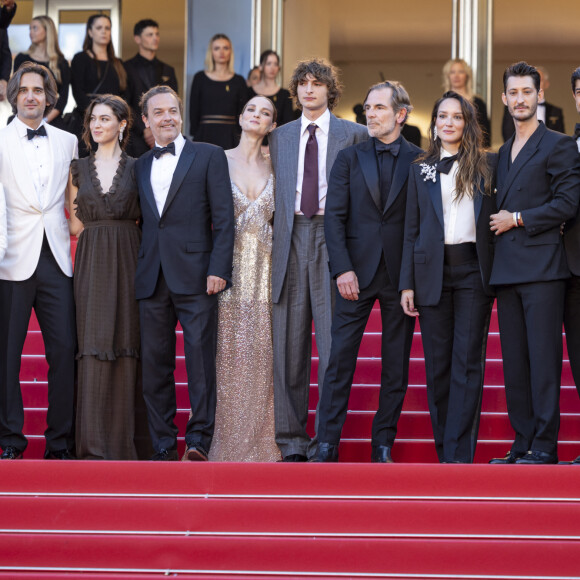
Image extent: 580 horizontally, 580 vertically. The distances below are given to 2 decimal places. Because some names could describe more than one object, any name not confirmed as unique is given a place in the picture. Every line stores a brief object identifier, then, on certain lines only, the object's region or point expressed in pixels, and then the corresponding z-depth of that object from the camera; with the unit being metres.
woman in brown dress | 10.84
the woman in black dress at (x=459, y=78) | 18.11
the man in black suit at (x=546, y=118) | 18.39
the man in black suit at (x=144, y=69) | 18.25
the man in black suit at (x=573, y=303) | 10.15
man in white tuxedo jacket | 10.80
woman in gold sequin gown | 11.23
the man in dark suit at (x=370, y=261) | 10.50
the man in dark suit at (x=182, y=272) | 10.73
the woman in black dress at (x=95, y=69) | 17.56
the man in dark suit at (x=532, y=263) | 9.95
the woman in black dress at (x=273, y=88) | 18.70
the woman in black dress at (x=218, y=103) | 18.47
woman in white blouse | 10.16
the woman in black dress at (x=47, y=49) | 17.68
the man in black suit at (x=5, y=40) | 16.00
